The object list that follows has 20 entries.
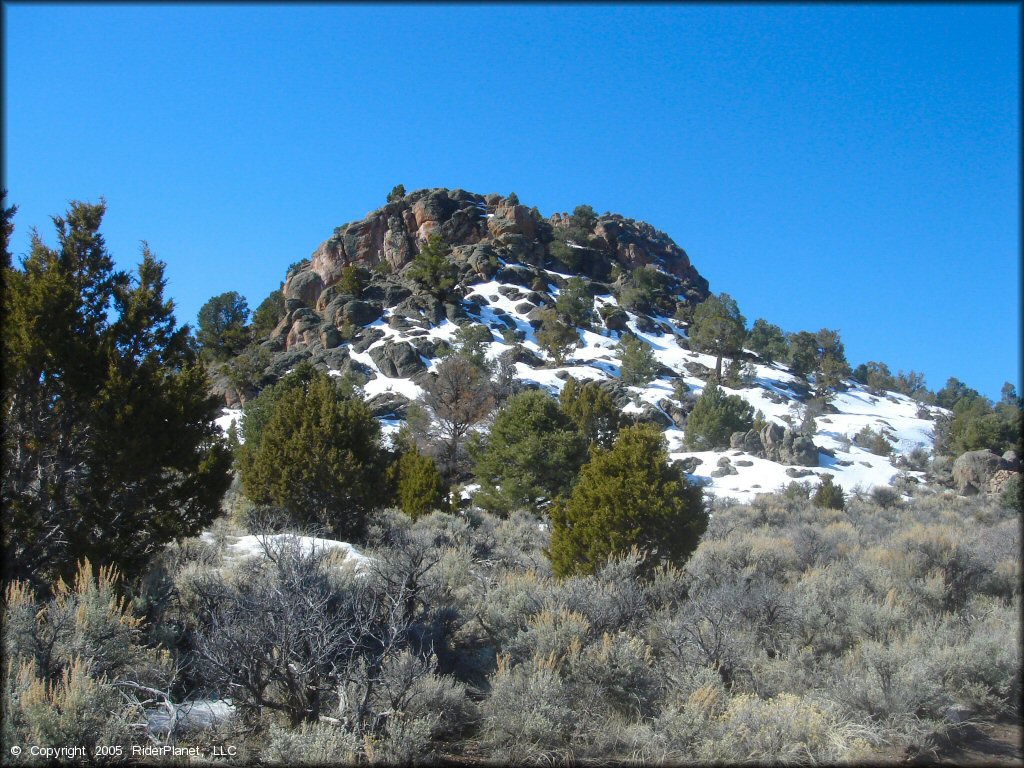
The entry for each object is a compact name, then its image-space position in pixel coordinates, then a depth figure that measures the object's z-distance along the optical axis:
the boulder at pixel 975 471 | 27.89
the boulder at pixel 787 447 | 34.41
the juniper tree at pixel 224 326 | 54.50
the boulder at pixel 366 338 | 51.13
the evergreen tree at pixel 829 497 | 23.56
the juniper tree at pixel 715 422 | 38.28
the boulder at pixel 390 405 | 40.52
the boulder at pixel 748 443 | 36.72
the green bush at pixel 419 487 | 18.34
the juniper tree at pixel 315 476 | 13.84
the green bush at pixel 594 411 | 27.77
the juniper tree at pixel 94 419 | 7.29
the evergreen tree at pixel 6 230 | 7.66
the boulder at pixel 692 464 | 33.16
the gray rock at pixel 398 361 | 47.41
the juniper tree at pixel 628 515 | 9.81
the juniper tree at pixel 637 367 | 47.72
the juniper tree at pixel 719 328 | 54.38
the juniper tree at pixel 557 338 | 50.53
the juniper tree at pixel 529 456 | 19.75
